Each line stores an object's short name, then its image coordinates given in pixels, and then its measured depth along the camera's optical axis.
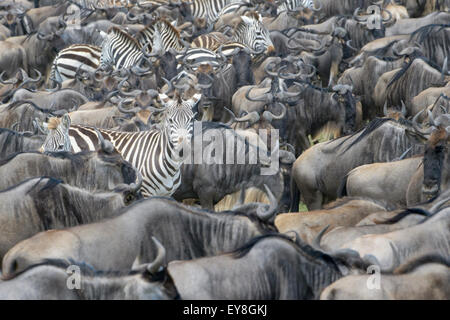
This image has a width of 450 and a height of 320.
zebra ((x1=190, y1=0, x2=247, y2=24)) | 42.62
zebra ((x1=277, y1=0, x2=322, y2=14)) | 41.37
